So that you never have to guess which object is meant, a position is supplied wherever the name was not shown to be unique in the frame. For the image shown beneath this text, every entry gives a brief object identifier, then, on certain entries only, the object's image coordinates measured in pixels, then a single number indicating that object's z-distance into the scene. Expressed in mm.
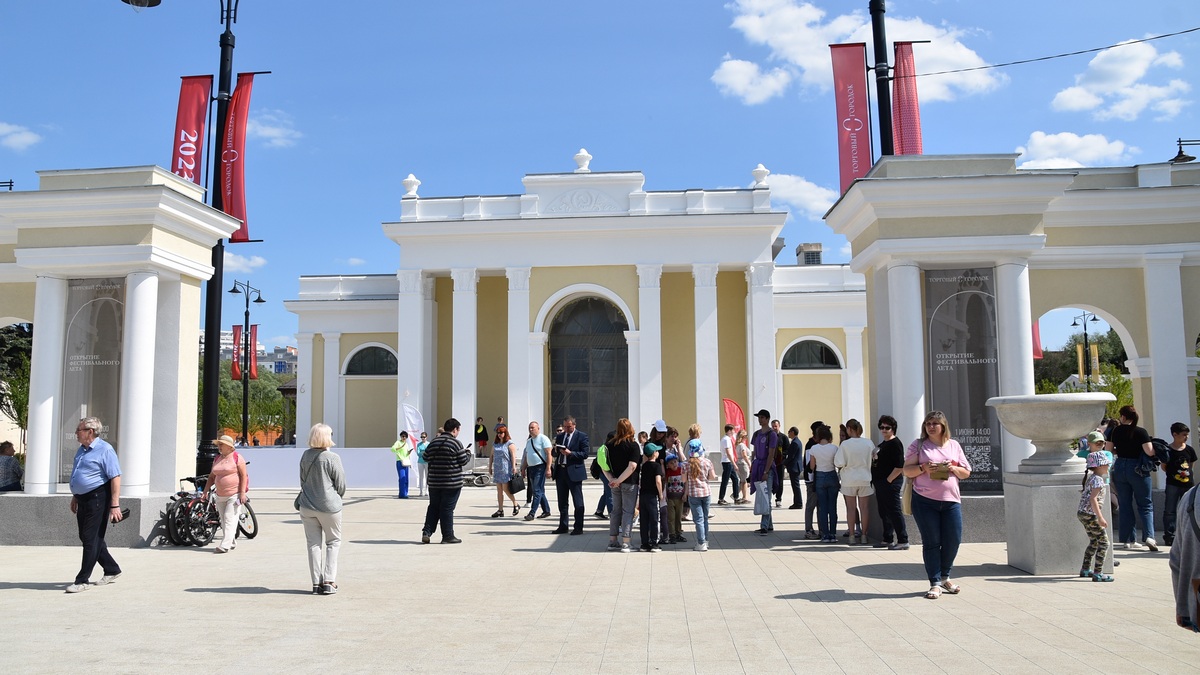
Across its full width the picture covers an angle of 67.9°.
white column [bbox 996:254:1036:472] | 11562
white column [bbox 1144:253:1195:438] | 14500
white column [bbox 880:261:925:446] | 11648
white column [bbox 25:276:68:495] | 11688
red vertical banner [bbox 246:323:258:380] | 39906
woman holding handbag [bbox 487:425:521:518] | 14797
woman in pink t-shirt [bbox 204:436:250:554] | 11258
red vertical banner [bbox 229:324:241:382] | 39469
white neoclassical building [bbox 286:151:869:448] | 27188
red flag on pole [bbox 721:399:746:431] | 21969
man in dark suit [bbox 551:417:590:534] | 12866
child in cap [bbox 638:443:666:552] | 11172
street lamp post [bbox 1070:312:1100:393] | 30002
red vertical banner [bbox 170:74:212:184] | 15523
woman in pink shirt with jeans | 7871
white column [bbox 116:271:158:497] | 11453
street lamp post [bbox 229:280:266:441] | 33188
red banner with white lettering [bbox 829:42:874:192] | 14758
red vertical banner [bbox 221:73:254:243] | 15508
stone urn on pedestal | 8828
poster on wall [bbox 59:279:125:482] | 11938
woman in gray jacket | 8172
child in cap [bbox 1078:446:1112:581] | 8484
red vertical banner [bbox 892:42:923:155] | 14312
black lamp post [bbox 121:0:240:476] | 13594
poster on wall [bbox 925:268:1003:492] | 11773
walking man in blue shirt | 8398
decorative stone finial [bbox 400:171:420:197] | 28672
